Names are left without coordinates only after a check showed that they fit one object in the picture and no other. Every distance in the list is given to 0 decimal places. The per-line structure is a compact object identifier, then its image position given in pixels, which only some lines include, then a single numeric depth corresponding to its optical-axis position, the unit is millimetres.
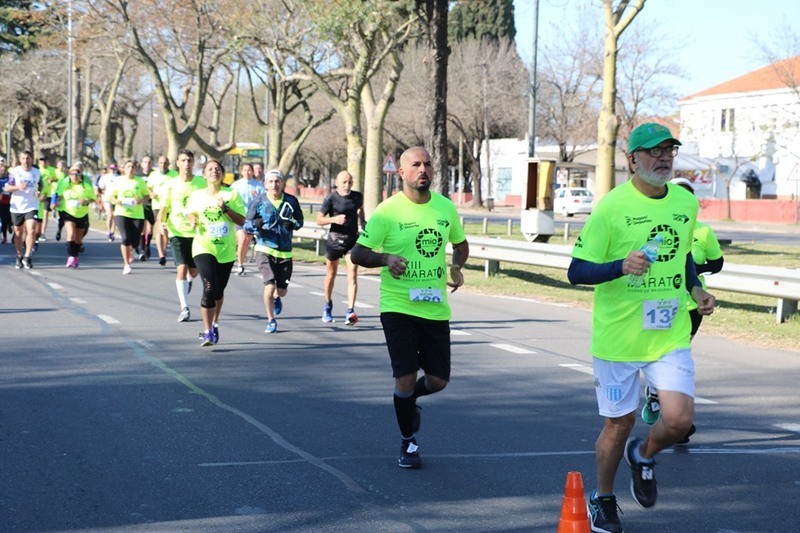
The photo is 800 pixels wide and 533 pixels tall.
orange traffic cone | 4793
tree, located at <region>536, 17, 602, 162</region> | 60000
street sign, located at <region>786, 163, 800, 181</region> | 40531
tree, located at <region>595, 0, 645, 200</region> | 23500
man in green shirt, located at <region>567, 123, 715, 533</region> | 5375
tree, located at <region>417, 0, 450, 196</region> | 24312
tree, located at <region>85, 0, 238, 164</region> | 33031
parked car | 57500
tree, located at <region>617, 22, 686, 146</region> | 58594
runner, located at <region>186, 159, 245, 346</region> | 11484
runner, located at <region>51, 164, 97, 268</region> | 21158
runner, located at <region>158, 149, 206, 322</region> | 13055
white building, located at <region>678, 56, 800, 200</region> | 65938
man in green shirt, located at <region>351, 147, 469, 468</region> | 6926
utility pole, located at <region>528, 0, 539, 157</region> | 34453
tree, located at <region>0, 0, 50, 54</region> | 50438
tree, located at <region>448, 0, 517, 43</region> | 74062
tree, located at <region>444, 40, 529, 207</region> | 63844
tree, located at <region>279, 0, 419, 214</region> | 25609
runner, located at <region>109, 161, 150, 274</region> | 19781
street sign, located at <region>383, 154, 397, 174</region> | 32531
